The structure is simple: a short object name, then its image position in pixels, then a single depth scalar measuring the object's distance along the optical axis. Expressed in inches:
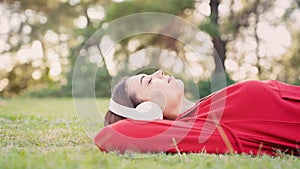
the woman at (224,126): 104.3
